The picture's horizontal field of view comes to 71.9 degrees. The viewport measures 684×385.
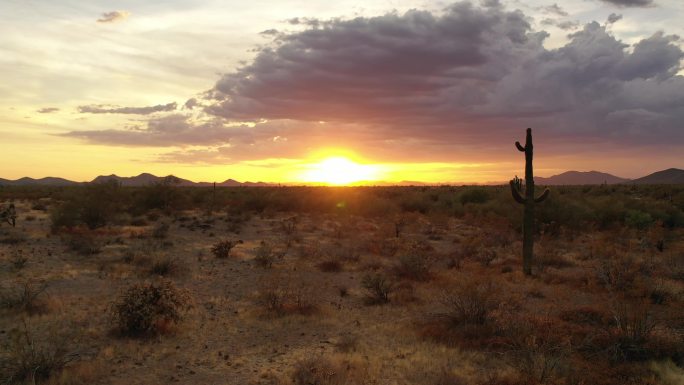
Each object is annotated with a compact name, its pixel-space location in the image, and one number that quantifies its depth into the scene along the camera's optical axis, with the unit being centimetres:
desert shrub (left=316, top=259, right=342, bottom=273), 1719
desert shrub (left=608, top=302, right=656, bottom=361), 862
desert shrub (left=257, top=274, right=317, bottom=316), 1198
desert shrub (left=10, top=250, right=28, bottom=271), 1563
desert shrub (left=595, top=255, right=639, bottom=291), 1379
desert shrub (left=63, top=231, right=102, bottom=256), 1864
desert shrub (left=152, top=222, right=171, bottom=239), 2334
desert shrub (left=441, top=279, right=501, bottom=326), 1054
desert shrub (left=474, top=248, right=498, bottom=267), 1800
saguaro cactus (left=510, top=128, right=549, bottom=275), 1656
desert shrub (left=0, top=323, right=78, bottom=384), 754
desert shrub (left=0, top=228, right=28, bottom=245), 2035
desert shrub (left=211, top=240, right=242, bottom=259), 1892
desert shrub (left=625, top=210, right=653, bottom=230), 2707
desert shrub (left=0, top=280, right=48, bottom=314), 1121
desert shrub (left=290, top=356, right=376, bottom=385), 775
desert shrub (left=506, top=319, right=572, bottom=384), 764
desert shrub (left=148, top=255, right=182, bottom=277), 1566
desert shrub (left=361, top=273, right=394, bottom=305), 1302
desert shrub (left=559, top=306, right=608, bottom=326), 1066
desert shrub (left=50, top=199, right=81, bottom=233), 2467
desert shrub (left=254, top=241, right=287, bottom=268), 1764
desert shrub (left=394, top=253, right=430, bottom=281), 1575
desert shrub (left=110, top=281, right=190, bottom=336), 1010
